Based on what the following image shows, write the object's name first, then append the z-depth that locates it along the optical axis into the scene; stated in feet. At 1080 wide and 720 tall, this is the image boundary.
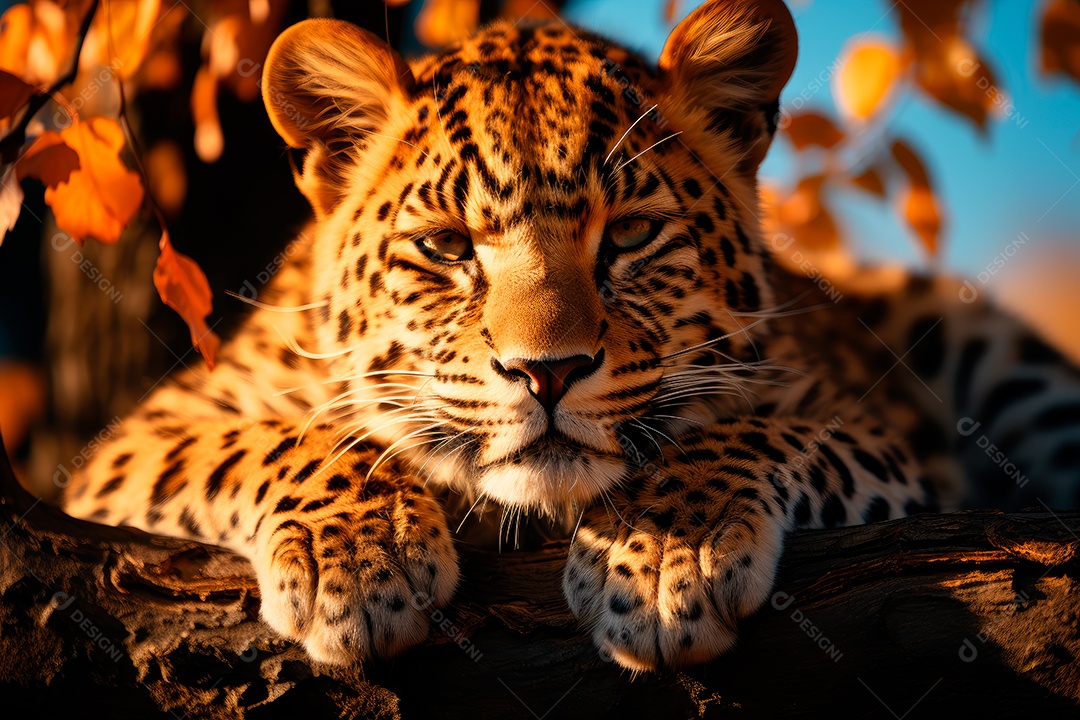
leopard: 9.21
